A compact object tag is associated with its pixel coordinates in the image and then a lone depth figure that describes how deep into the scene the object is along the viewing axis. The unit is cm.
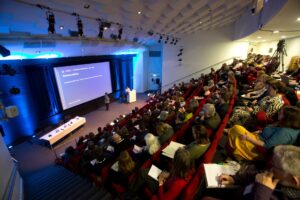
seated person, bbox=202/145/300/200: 109
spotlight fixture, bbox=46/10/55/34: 313
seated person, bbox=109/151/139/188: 239
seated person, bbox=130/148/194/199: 174
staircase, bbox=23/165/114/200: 274
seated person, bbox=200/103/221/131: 277
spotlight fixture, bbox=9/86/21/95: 558
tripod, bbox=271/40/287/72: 603
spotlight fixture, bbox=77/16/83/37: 364
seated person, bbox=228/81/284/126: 269
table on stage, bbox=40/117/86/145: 585
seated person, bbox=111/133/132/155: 338
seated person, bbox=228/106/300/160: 173
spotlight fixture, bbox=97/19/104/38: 414
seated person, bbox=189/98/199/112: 399
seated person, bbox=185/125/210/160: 210
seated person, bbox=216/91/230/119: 334
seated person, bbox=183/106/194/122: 362
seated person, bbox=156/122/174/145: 291
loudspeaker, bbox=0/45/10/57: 373
